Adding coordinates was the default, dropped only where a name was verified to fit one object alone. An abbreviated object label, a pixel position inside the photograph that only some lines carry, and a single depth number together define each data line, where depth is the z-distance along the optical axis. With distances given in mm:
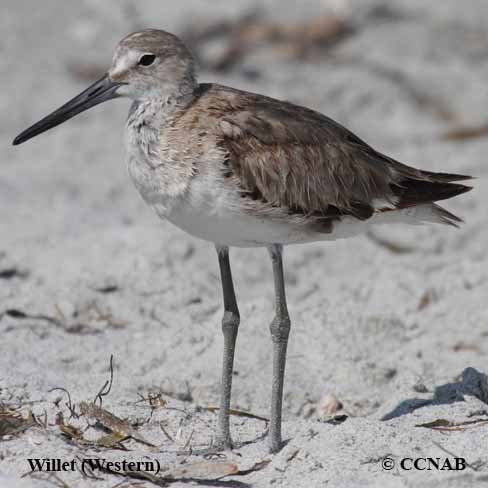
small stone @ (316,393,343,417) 11508
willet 10102
